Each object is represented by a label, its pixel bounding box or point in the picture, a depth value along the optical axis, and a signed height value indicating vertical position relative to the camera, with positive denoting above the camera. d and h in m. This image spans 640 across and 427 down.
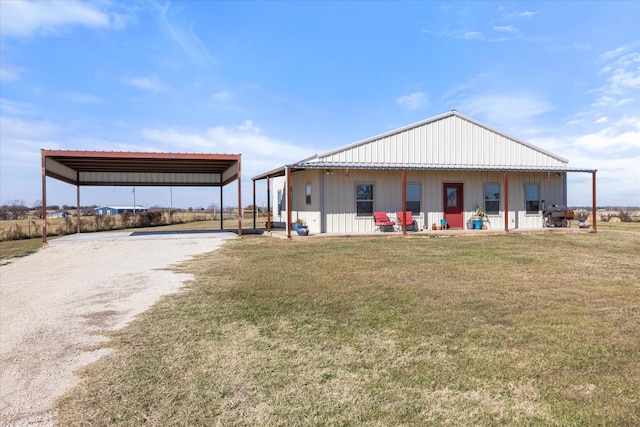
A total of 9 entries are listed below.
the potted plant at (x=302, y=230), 15.16 -0.71
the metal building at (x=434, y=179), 15.85 +1.41
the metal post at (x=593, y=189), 17.03 +0.85
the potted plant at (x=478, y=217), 17.12 -0.33
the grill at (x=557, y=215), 17.69 -0.29
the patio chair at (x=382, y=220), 15.67 -0.37
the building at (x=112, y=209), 72.56 +1.12
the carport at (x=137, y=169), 14.59 +2.20
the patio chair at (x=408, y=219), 16.08 -0.35
